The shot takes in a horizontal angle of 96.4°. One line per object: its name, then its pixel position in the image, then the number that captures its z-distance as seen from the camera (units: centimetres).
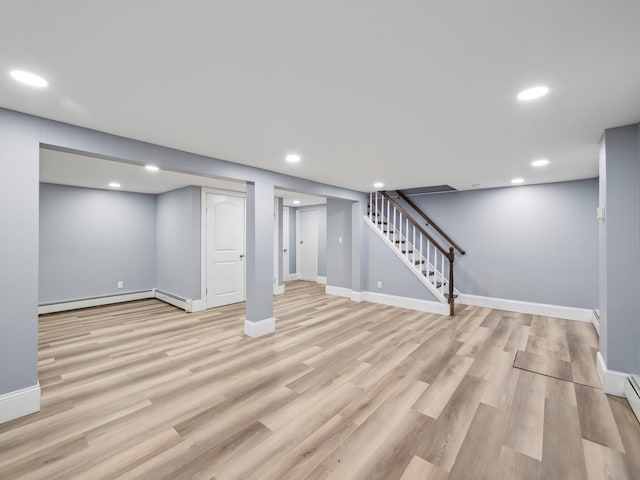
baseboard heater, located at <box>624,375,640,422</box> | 212
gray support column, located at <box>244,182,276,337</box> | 378
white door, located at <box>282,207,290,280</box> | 840
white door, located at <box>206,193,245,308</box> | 536
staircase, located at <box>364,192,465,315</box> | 530
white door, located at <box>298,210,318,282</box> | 837
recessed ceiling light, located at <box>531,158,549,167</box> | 341
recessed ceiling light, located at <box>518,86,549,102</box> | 179
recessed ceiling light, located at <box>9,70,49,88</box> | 162
